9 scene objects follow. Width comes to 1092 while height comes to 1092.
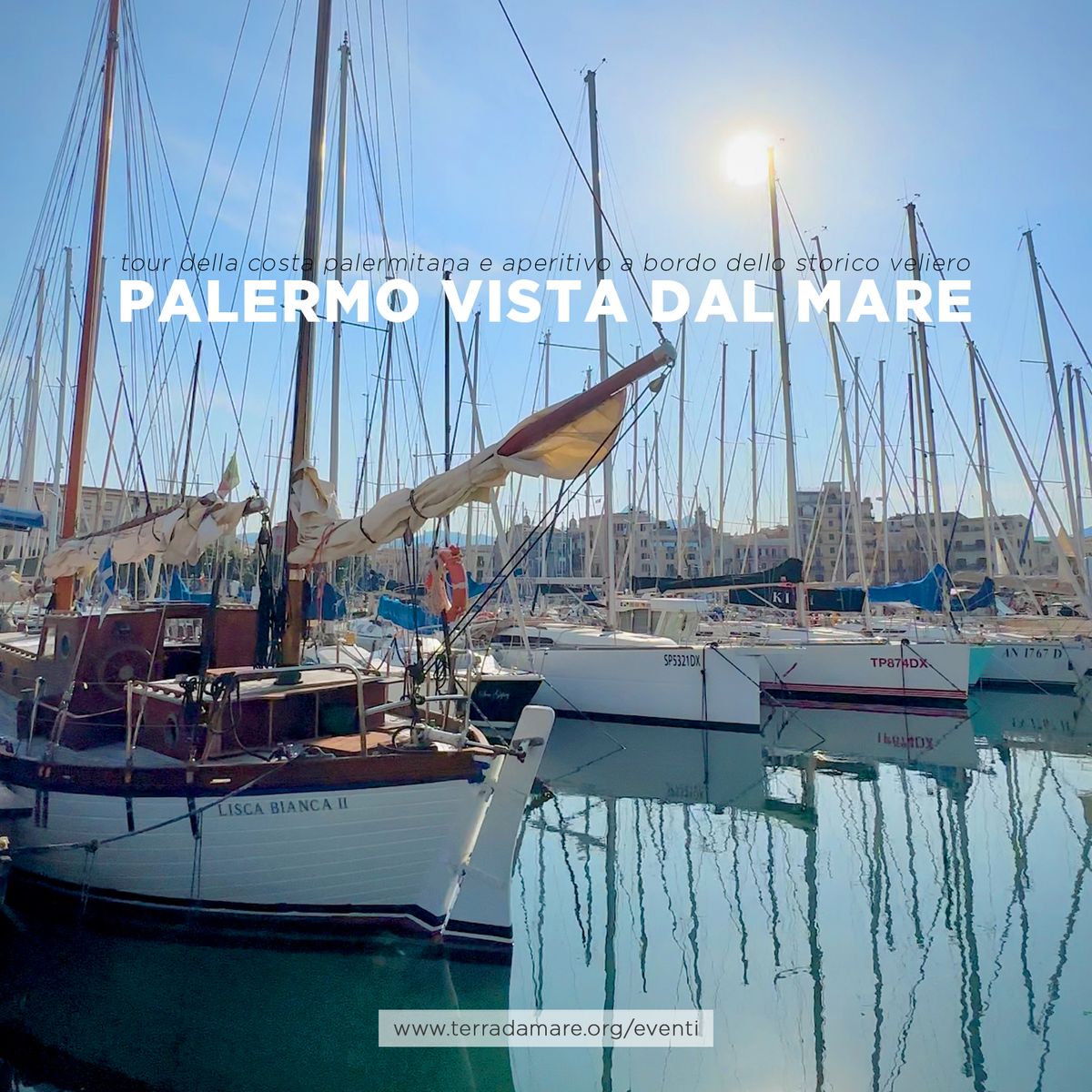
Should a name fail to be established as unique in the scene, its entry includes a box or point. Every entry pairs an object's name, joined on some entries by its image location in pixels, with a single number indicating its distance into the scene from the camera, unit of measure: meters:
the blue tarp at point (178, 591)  22.70
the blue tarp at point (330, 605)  17.83
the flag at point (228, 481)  10.11
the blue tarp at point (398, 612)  24.03
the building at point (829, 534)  95.62
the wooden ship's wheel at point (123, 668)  9.84
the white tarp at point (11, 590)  19.36
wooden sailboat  7.75
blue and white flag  9.55
